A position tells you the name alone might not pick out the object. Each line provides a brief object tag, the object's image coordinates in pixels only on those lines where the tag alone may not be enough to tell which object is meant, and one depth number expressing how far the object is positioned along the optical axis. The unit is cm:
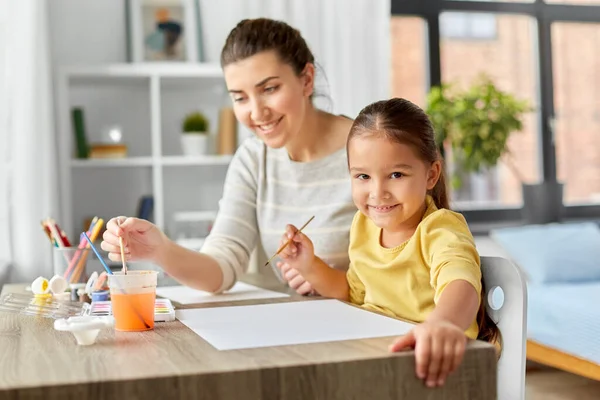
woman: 287
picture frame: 484
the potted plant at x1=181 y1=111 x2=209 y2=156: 480
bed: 428
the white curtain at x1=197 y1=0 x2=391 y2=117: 512
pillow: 526
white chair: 234
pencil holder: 284
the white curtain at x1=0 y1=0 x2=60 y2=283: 450
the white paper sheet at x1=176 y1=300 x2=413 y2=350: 218
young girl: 240
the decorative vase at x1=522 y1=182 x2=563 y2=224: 575
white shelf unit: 465
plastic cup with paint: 230
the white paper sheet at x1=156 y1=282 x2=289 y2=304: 267
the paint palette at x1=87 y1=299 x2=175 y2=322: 239
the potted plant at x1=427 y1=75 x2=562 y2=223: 541
